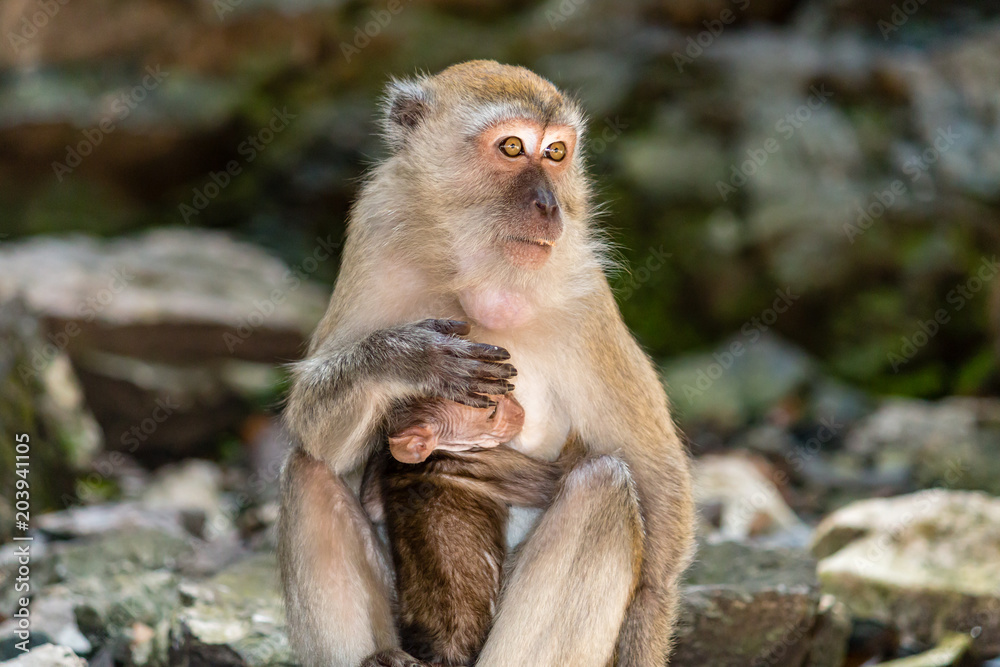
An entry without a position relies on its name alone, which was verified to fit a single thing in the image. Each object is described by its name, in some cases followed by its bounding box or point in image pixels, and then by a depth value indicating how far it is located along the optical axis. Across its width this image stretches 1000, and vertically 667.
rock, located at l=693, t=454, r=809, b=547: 11.75
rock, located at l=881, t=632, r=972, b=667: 7.73
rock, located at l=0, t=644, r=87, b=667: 6.85
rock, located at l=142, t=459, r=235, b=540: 12.31
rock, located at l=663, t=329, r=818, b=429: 18.12
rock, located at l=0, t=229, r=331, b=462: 16.45
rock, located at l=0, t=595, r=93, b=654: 7.95
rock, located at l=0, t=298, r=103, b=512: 11.43
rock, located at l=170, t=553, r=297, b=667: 7.29
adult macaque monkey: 6.01
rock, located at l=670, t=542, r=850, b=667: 7.74
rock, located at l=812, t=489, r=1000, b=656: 8.52
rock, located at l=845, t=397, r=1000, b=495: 13.55
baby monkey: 6.15
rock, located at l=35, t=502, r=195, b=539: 10.49
